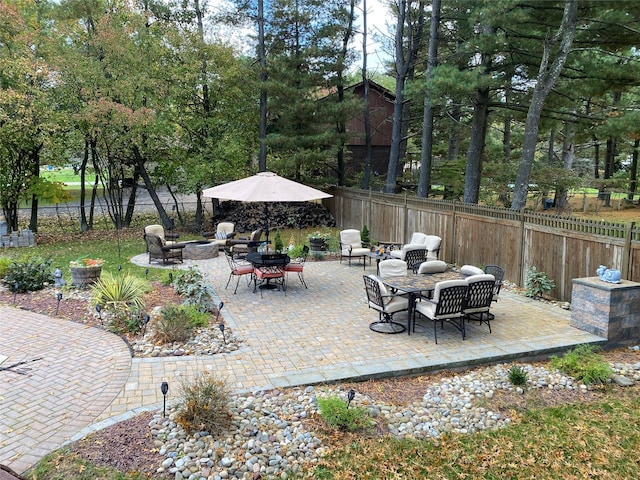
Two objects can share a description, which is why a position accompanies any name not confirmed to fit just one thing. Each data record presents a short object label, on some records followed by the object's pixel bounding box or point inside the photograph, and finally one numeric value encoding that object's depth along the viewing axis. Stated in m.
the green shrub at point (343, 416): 3.98
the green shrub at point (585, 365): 5.10
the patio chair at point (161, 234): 12.27
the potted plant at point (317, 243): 12.69
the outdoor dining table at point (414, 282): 6.44
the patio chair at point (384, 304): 6.55
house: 22.64
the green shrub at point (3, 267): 9.47
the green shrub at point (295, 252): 12.03
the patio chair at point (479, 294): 6.22
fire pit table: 12.33
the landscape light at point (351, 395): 4.07
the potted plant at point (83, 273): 8.63
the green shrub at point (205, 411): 3.76
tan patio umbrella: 8.27
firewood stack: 18.36
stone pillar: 6.18
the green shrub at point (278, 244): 11.83
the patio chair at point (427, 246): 10.02
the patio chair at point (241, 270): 8.66
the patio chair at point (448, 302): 6.05
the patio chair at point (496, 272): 7.45
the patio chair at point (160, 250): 11.05
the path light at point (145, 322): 6.05
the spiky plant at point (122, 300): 6.48
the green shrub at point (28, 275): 8.59
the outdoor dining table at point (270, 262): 8.57
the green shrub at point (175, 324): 5.94
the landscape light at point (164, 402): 3.83
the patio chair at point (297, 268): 9.01
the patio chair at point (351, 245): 11.37
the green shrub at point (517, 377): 4.93
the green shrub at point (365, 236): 13.23
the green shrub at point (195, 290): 7.27
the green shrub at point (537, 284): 8.12
